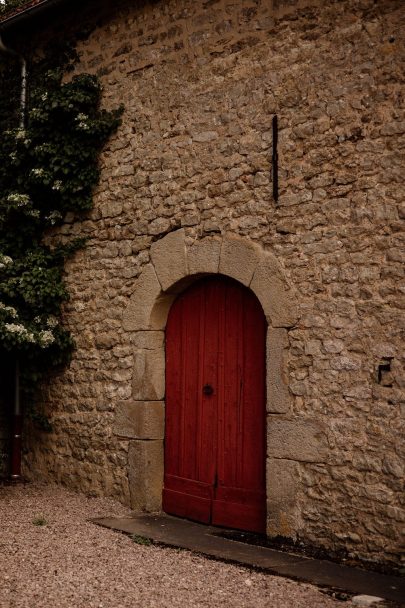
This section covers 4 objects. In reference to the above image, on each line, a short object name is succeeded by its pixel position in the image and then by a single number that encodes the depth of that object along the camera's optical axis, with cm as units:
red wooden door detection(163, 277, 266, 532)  521
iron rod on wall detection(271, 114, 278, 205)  497
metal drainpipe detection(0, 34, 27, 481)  666
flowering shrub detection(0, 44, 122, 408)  623
